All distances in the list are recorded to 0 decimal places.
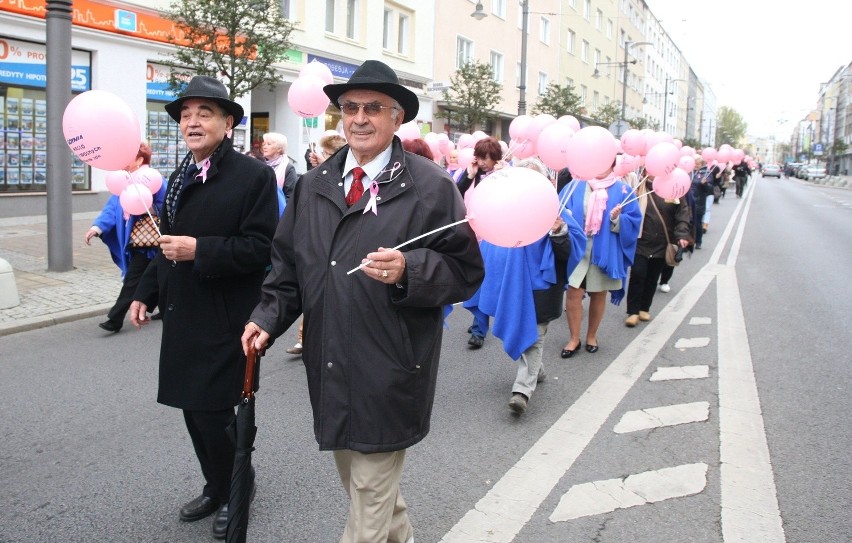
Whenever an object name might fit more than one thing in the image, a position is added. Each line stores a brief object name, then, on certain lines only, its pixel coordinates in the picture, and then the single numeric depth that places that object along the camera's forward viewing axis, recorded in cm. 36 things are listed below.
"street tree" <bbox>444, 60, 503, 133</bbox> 2400
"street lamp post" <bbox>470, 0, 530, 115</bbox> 2048
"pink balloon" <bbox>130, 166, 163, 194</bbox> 589
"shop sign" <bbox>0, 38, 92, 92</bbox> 1326
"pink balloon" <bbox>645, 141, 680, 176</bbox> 724
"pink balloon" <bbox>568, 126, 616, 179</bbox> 514
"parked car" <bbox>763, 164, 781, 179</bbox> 8194
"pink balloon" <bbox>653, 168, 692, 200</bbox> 729
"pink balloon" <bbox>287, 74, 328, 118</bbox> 646
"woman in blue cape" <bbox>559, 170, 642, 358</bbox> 641
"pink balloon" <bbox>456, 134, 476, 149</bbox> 1050
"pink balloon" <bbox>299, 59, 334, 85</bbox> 696
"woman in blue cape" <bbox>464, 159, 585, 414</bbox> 495
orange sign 1323
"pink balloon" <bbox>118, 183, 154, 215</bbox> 525
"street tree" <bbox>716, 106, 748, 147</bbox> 12243
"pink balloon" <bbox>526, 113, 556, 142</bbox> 748
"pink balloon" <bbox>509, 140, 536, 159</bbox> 771
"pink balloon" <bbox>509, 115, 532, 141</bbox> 772
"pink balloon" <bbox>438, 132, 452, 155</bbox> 1068
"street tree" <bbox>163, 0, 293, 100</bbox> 1187
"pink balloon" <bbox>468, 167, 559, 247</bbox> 261
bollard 728
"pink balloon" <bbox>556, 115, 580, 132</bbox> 727
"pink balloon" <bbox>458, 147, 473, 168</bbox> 826
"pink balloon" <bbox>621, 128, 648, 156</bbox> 825
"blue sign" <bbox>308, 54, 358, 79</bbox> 2145
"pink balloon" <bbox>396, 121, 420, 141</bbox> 753
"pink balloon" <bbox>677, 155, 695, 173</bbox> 1106
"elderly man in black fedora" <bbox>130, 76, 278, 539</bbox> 308
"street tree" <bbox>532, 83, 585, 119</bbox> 2711
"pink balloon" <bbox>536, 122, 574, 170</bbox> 578
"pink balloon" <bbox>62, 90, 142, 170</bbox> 345
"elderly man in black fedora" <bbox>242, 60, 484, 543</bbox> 247
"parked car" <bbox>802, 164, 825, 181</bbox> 7369
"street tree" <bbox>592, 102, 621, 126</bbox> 3447
